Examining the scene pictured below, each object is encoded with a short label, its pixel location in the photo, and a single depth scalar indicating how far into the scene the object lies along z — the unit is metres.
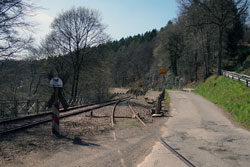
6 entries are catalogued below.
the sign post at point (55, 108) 8.85
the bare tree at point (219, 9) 28.18
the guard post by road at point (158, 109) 15.62
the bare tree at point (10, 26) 12.13
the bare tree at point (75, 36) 33.69
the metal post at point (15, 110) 15.14
